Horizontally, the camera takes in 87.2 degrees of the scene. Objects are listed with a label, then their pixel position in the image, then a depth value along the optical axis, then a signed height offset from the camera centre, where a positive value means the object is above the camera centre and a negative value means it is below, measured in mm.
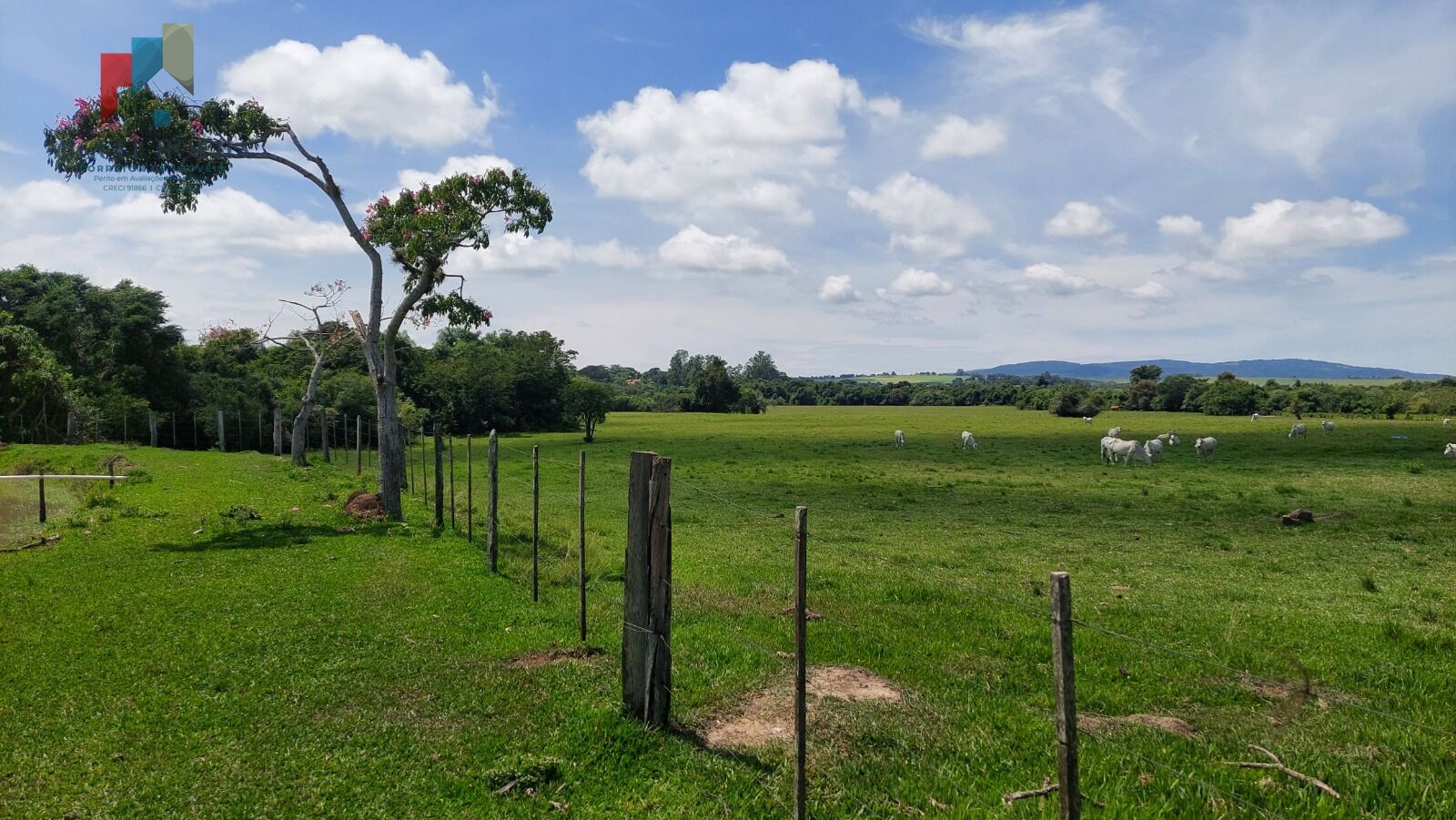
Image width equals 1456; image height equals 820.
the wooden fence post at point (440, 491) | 16781 -2193
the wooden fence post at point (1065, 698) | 3670 -1476
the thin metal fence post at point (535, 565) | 10423 -2425
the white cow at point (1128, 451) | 38094 -2886
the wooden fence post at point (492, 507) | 12109 -1831
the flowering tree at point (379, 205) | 15633 +4805
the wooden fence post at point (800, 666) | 5015 -1836
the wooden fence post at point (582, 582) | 8617 -2152
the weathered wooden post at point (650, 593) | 6398 -1689
